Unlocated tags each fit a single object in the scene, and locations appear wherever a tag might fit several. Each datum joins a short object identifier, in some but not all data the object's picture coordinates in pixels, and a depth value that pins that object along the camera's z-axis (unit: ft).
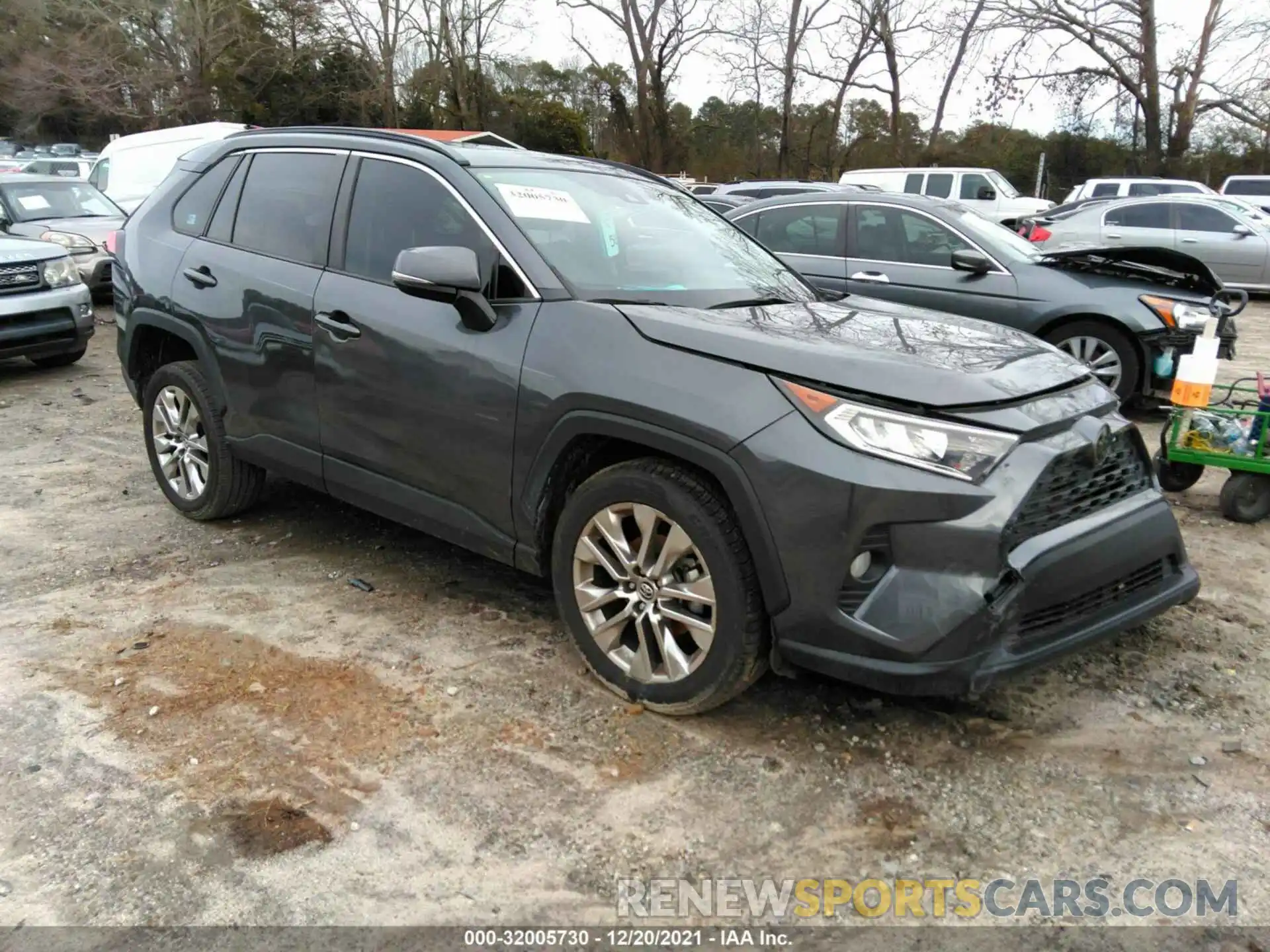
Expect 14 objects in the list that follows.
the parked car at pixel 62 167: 71.56
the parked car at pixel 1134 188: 62.13
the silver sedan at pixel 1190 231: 44.68
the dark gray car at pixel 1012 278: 21.83
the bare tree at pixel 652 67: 103.35
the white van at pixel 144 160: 46.47
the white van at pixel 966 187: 60.08
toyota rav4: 8.28
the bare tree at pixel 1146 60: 92.27
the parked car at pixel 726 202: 43.48
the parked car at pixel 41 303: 25.13
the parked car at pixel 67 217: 34.78
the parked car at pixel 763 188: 48.32
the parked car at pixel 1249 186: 67.00
